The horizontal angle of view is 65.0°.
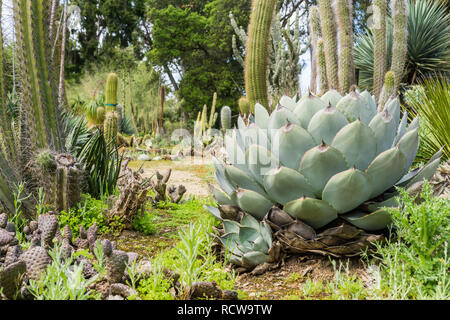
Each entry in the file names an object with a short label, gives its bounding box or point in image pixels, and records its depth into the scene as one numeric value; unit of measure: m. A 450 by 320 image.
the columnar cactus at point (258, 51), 4.38
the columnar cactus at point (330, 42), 5.48
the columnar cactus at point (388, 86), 5.04
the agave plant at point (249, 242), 1.50
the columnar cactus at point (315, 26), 6.96
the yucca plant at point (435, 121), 3.03
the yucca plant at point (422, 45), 8.19
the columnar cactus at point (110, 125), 4.35
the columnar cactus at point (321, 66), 6.27
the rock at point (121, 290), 1.13
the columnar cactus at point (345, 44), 5.31
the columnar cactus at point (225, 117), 8.48
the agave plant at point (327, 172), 1.41
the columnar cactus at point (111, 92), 6.76
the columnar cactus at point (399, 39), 6.09
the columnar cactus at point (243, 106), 6.38
